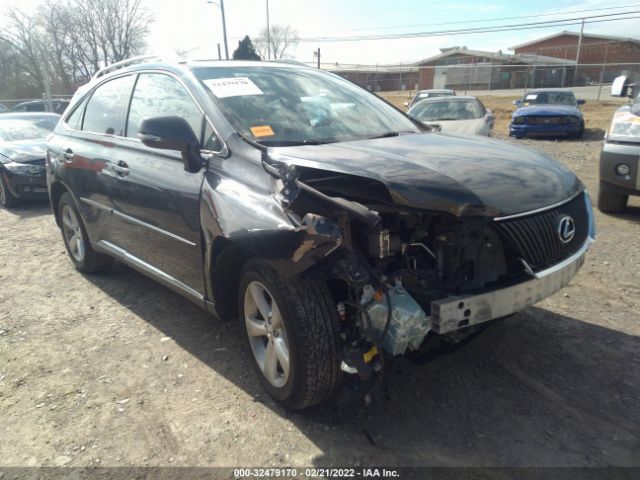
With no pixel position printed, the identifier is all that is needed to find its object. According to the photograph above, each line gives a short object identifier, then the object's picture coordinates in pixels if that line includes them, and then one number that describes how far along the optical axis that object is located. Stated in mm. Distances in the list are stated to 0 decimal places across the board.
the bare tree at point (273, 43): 54344
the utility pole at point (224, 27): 31872
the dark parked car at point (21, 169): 8055
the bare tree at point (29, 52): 35688
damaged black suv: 2115
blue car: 13781
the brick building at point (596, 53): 44719
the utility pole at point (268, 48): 45100
